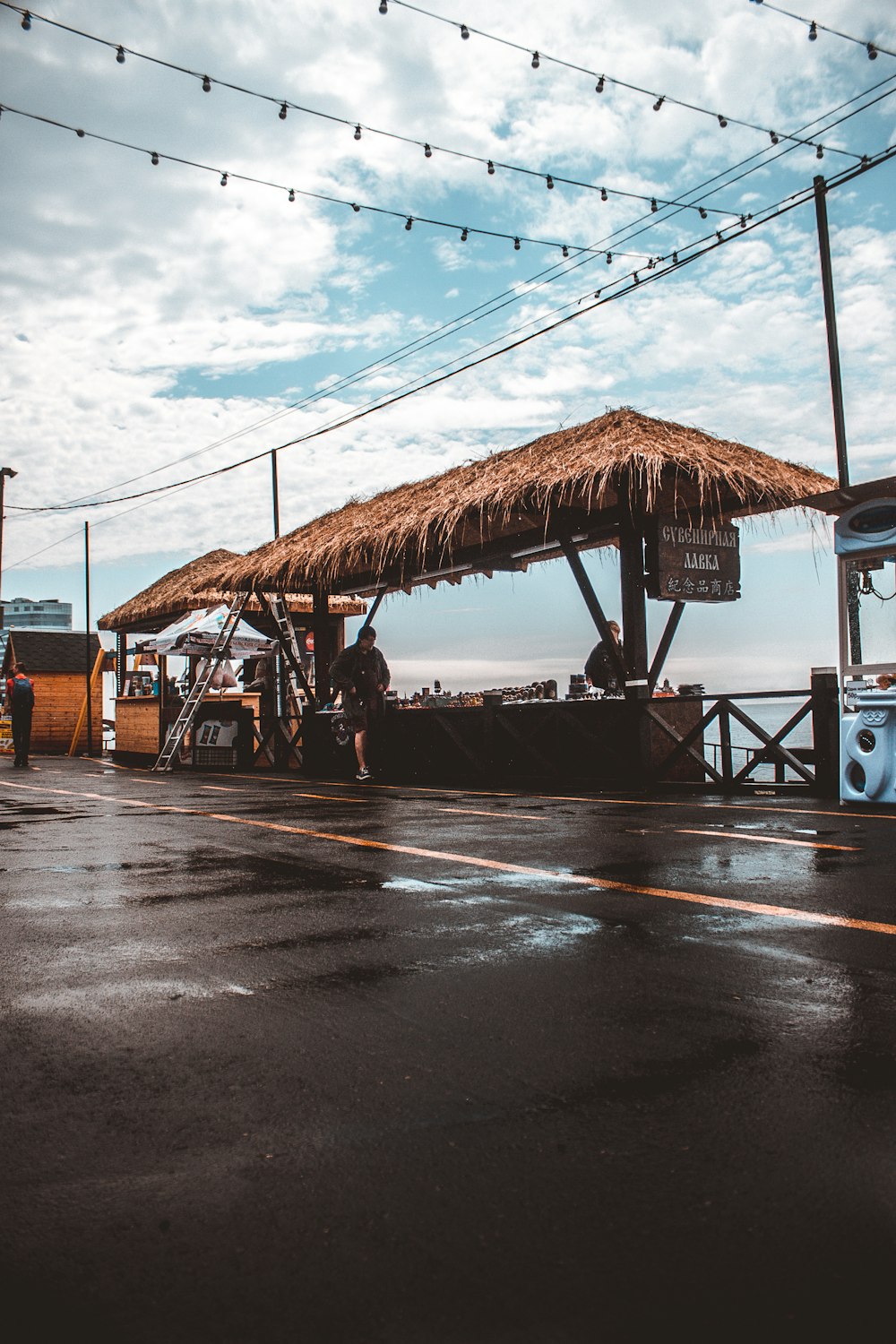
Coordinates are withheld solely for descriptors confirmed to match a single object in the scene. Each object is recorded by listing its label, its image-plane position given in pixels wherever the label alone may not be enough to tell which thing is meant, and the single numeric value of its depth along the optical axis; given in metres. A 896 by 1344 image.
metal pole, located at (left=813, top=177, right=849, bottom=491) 15.59
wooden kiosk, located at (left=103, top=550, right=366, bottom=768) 19.80
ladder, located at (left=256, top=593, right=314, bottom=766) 18.03
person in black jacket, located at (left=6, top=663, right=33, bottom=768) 22.31
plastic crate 19.42
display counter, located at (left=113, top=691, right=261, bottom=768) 19.66
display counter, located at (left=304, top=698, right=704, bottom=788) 12.23
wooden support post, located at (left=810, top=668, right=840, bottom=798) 10.66
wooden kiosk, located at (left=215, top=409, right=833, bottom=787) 11.40
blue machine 9.09
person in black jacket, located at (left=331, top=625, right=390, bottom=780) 14.73
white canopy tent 19.69
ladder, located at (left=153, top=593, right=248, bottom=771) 18.36
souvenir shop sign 11.86
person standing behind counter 13.23
